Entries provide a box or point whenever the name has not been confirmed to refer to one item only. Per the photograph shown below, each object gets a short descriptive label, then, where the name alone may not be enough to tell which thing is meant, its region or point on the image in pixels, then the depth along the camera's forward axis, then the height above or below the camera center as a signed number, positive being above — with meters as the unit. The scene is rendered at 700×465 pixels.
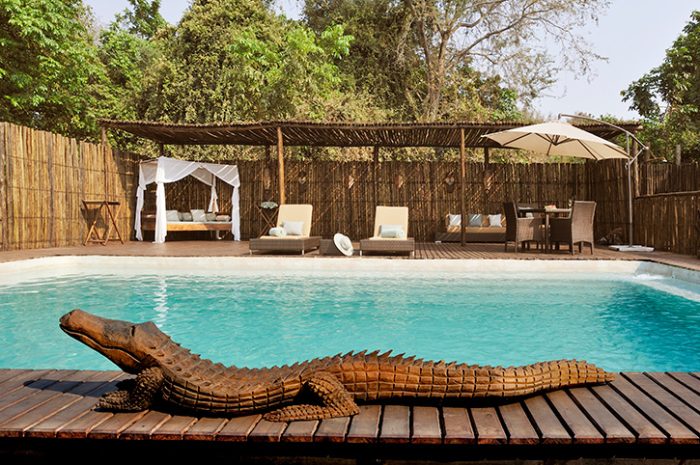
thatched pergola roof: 10.85 +1.89
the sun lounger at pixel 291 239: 9.40 -0.31
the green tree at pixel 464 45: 20.02 +6.43
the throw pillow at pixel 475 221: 13.29 -0.08
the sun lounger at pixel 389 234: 9.13 -0.27
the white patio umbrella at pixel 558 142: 9.16 +1.39
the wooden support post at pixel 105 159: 12.03 +1.43
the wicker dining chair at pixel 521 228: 9.50 -0.19
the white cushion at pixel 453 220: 13.35 -0.04
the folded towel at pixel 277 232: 9.95 -0.19
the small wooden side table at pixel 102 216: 11.34 +0.19
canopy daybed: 12.38 +0.94
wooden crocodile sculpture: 2.18 -0.66
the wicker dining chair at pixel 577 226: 9.02 -0.16
